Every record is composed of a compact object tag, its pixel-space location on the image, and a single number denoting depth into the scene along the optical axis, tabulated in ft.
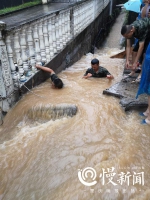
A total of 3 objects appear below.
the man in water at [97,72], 18.75
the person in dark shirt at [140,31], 13.50
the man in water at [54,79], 16.20
